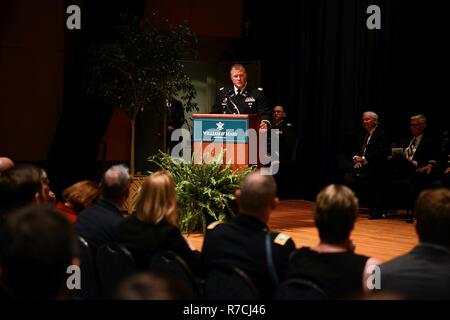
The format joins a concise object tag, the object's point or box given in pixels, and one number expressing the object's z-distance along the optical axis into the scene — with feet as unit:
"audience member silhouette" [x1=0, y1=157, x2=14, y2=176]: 16.08
